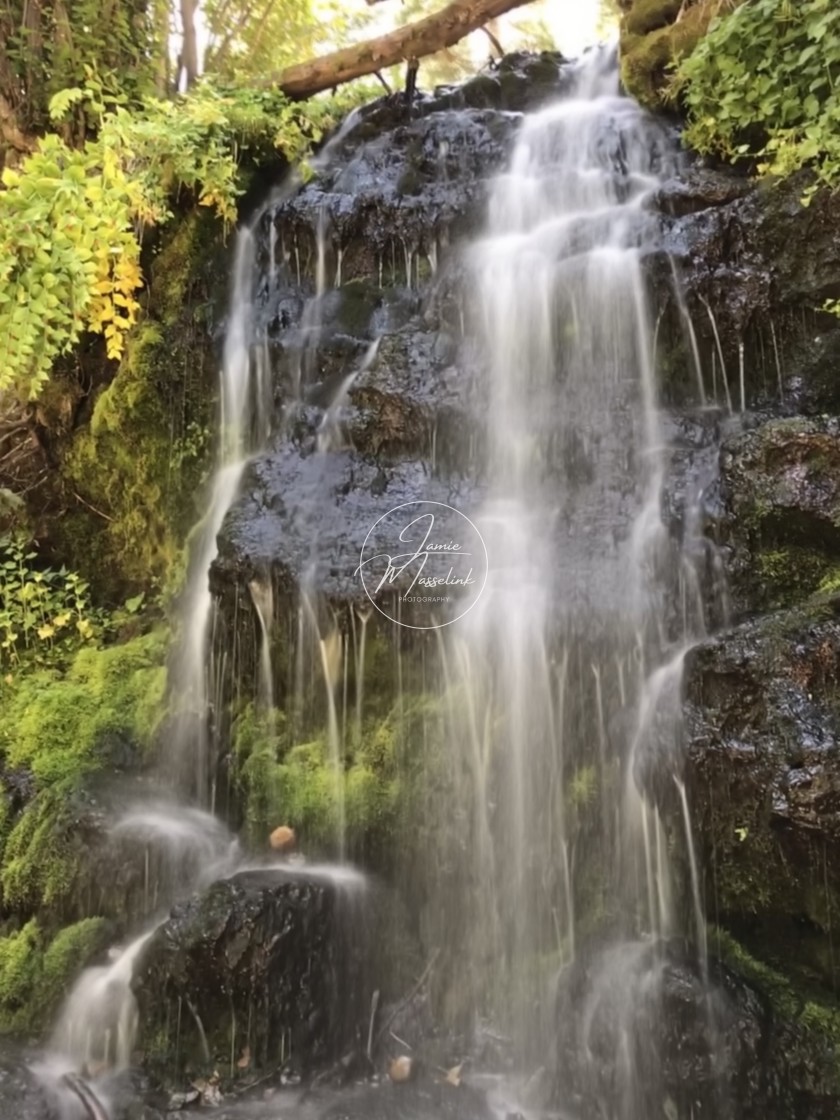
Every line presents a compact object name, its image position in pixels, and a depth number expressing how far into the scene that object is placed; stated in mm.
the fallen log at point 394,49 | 7215
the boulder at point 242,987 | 3662
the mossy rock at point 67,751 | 4480
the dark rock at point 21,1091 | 3353
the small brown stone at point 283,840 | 4574
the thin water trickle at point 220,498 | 5215
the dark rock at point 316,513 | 4855
